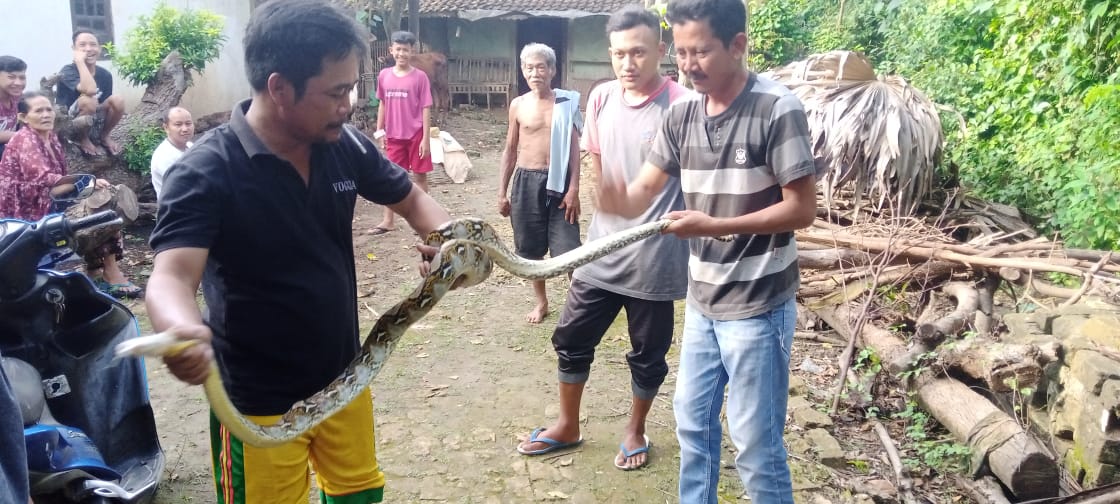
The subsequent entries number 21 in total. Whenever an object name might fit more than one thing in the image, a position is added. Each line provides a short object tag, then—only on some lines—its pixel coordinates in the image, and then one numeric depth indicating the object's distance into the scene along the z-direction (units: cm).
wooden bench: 2253
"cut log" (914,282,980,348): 491
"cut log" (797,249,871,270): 645
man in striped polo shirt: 274
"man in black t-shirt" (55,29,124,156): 865
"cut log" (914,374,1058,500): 373
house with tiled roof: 2247
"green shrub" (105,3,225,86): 1087
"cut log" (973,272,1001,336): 525
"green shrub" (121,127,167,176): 909
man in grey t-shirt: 390
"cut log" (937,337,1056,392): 420
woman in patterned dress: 660
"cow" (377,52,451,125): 1967
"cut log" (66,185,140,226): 671
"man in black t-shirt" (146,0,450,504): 222
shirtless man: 560
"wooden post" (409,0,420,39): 1912
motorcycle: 313
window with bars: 1324
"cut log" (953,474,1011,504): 379
